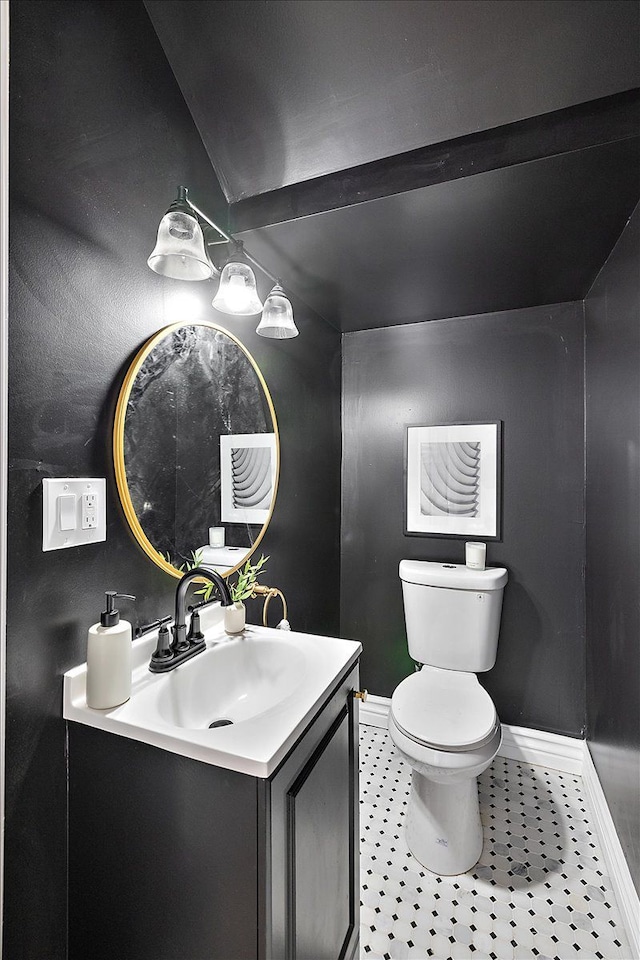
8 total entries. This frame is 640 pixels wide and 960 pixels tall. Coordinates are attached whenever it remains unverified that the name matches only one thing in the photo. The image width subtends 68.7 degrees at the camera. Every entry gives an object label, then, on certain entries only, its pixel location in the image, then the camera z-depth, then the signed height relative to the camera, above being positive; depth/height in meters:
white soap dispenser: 0.91 -0.35
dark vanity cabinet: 0.77 -0.68
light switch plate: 0.91 -0.06
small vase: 1.31 -0.39
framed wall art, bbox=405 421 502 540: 2.18 +0.00
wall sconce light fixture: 1.06 +0.54
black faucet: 1.07 -0.38
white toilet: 1.48 -0.81
